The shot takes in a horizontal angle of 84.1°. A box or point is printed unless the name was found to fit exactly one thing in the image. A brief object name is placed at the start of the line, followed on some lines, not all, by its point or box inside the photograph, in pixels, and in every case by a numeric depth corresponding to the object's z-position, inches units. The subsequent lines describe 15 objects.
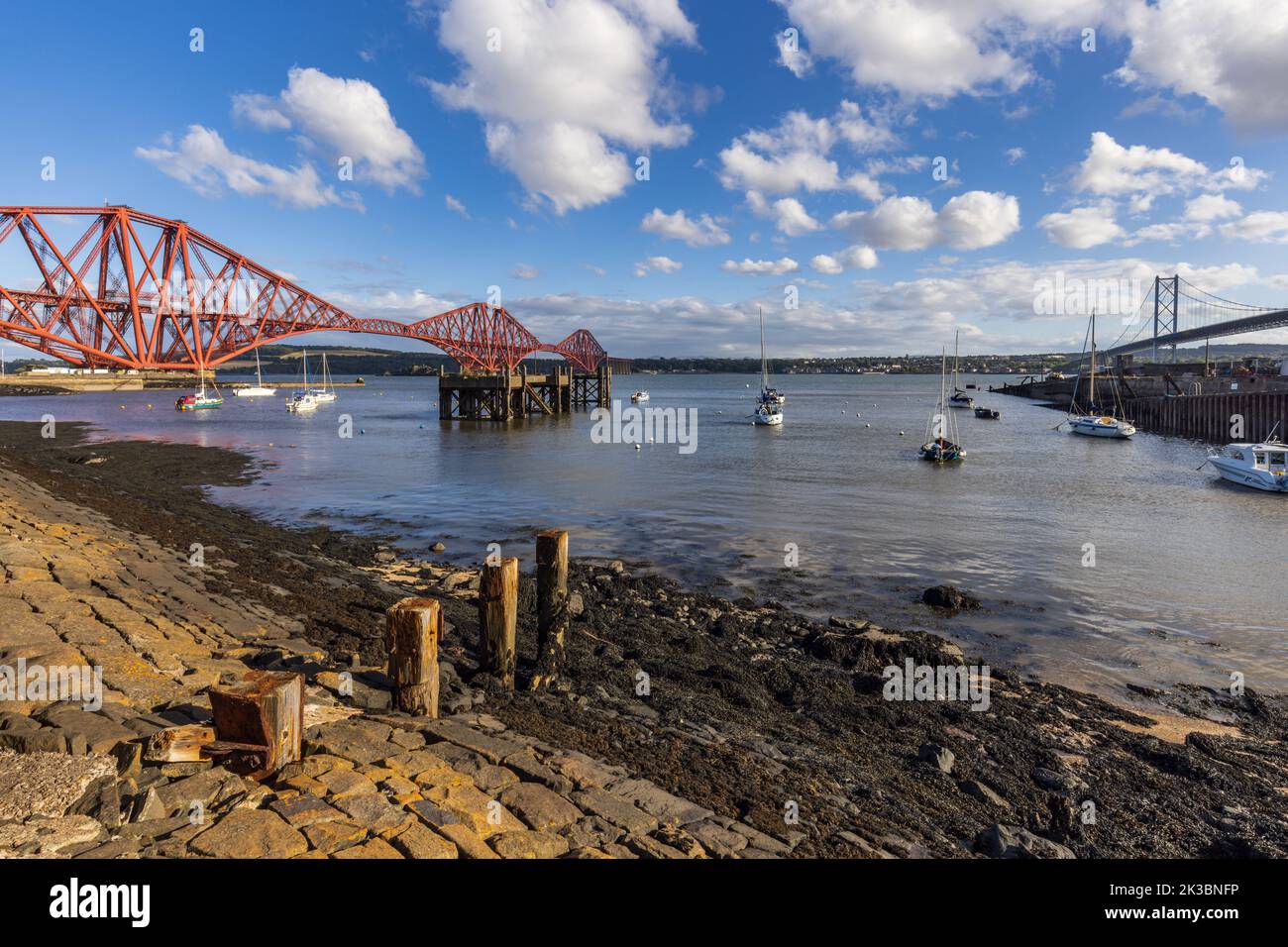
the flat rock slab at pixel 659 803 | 217.2
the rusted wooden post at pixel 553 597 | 389.7
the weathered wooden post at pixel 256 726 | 203.8
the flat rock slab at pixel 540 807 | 201.8
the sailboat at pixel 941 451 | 1588.3
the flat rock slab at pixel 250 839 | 171.5
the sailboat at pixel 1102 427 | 2208.4
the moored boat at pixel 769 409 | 2613.2
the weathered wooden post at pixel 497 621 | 349.4
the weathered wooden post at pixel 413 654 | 273.6
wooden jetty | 2723.9
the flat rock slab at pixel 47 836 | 161.9
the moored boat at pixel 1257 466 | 1182.1
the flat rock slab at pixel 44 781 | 177.6
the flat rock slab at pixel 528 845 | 185.0
